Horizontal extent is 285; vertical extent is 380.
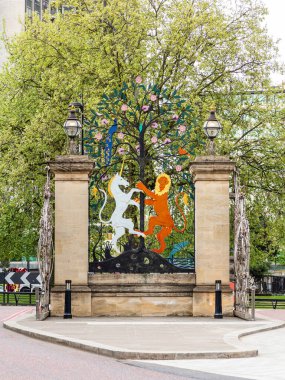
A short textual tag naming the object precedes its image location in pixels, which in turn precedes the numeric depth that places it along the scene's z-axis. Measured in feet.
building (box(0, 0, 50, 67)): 316.40
